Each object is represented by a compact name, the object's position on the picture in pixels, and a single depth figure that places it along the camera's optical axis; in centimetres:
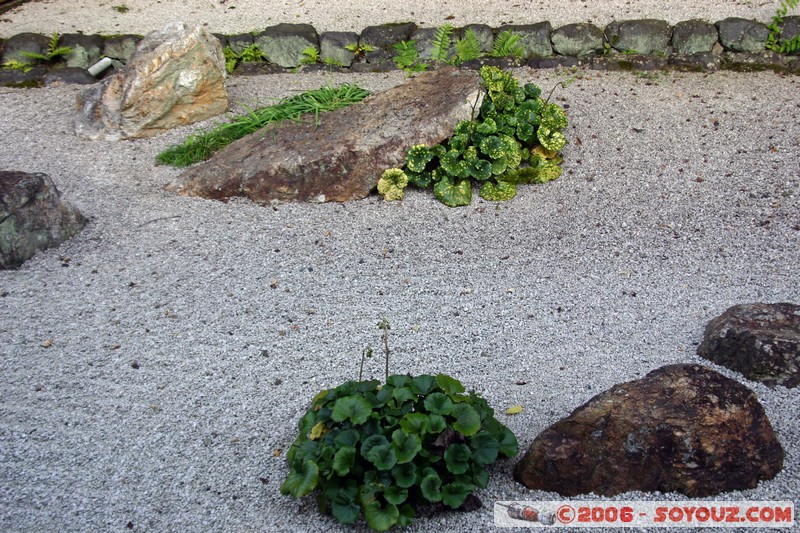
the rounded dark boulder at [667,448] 269
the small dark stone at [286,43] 700
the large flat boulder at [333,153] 526
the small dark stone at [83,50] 711
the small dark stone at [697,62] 645
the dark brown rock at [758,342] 318
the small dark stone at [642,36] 661
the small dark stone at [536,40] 677
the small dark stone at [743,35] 650
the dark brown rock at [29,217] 455
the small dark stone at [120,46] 712
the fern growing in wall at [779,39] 643
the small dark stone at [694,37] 655
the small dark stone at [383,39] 695
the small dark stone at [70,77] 691
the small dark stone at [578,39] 670
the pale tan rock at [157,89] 588
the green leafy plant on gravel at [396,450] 260
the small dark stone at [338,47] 696
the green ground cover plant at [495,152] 523
